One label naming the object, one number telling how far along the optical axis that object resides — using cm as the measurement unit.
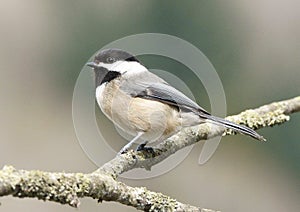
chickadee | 375
